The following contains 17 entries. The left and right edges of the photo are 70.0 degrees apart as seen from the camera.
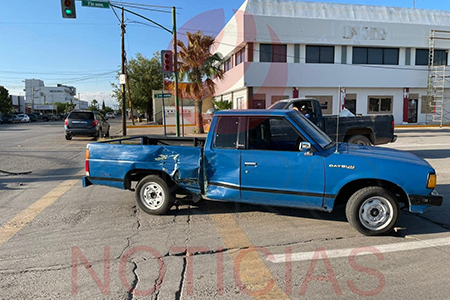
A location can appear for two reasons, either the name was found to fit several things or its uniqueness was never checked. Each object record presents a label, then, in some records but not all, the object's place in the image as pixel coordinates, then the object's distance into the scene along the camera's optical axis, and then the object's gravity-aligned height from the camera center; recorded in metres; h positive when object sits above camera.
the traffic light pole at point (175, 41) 16.05 +4.04
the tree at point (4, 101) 57.44 +3.58
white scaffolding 27.88 +3.49
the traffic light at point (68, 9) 12.96 +4.55
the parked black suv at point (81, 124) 17.09 -0.15
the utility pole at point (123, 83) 19.33 +2.18
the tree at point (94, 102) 142.62 +8.52
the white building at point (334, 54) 25.50 +5.64
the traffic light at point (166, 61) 14.69 +2.78
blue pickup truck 4.42 -0.73
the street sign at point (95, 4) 12.91 +4.72
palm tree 20.39 +3.61
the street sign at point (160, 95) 15.73 +1.29
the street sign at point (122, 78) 18.07 +2.43
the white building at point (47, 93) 120.00 +11.30
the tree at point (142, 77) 44.56 +6.12
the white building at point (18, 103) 82.84 +4.88
